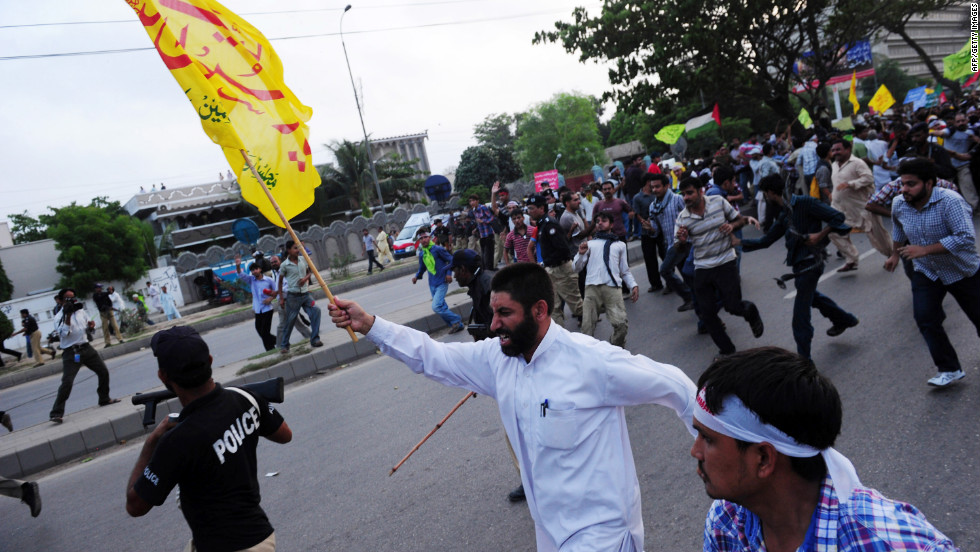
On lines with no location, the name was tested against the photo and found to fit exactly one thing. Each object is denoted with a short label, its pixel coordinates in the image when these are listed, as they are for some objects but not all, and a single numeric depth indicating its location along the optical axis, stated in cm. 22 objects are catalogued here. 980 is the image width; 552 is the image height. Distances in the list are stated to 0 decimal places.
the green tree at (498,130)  8625
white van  2888
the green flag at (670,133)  2152
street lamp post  3216
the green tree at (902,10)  2145
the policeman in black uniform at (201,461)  243
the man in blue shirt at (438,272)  1011
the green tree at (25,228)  5425
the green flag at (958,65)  1733
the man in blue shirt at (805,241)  554
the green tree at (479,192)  4050
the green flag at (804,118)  2092
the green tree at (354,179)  4622
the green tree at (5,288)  3098
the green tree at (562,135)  5844
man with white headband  127
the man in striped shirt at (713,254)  609
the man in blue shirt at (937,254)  437
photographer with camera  873
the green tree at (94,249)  3158
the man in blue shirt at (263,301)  1062
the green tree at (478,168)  5297
